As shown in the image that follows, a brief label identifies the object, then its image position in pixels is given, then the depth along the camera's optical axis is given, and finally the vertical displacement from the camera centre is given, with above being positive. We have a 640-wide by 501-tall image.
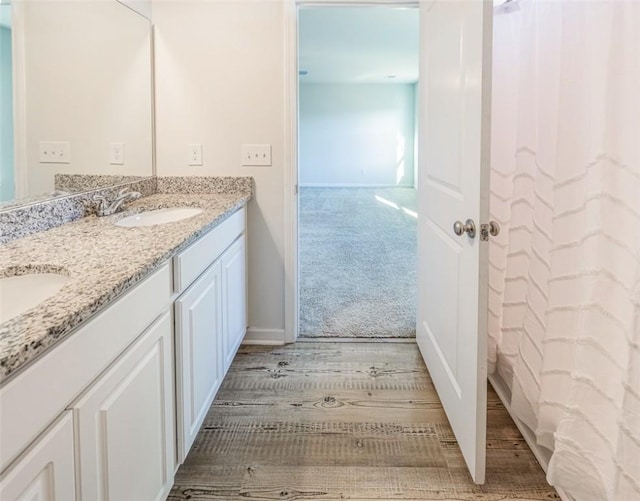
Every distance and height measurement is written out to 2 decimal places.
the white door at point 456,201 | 1.71 -0.03
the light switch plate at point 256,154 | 2.96 +0.20
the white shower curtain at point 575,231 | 1.35 -0.11
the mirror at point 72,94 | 1.71 +0.37
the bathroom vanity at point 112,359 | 0.85 -0.34
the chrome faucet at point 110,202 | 2.17 -0.04
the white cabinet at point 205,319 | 1.74 -0.46
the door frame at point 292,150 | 2.83 +0.23
